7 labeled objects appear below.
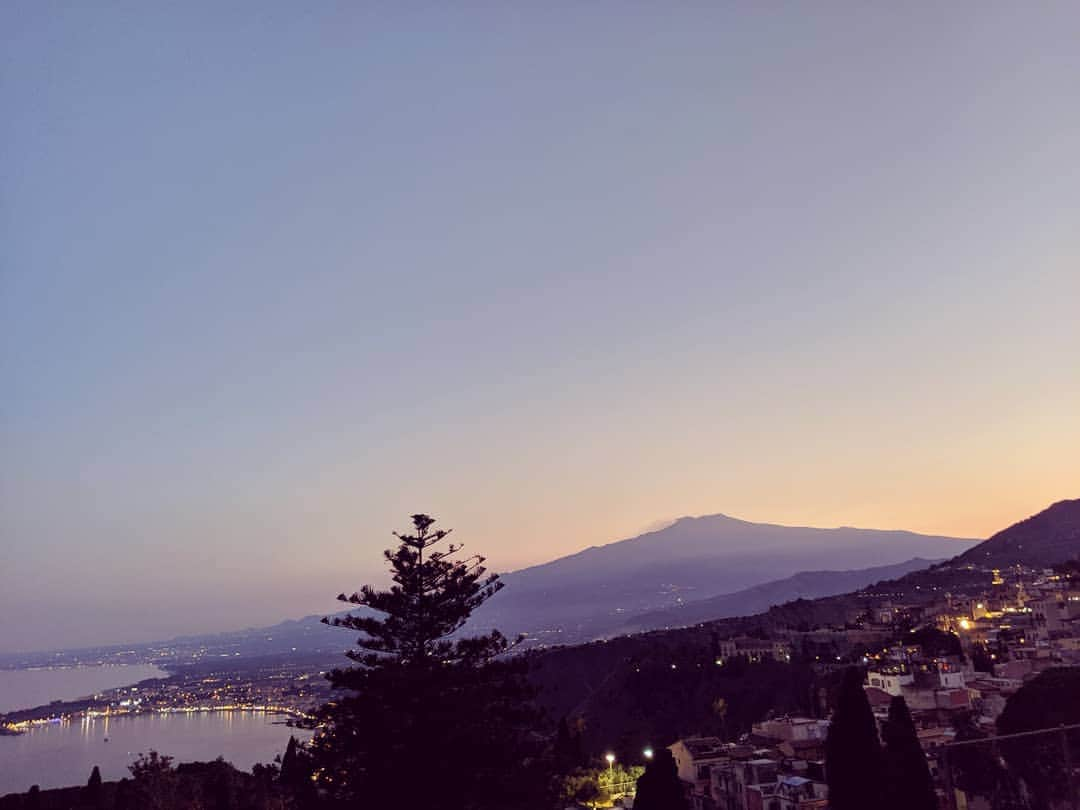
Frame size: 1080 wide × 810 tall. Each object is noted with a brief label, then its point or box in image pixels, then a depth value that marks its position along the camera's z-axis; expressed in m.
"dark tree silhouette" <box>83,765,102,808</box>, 25.84
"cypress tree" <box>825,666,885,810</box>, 15.98
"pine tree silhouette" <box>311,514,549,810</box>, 11.12
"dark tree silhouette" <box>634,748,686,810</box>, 18.06
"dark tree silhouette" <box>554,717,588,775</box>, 26.58
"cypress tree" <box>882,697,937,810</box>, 15.31
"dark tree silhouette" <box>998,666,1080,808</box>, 21.00
